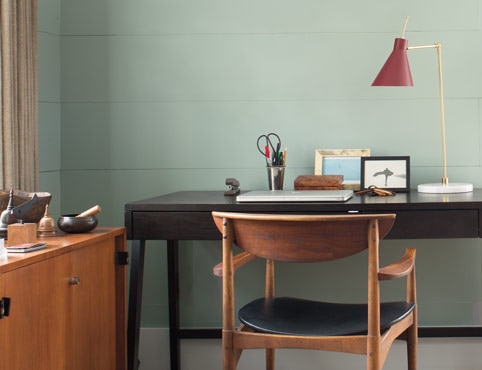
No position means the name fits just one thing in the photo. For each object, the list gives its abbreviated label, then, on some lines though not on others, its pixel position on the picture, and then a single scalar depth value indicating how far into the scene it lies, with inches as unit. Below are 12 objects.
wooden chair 73.4
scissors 111.7
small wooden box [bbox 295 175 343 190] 104.6
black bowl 86.8
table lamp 105.3
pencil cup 109.0
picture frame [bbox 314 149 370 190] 112.4
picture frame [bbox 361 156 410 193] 108.6
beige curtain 97.3
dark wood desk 89.8
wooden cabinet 65.6
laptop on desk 91.7
